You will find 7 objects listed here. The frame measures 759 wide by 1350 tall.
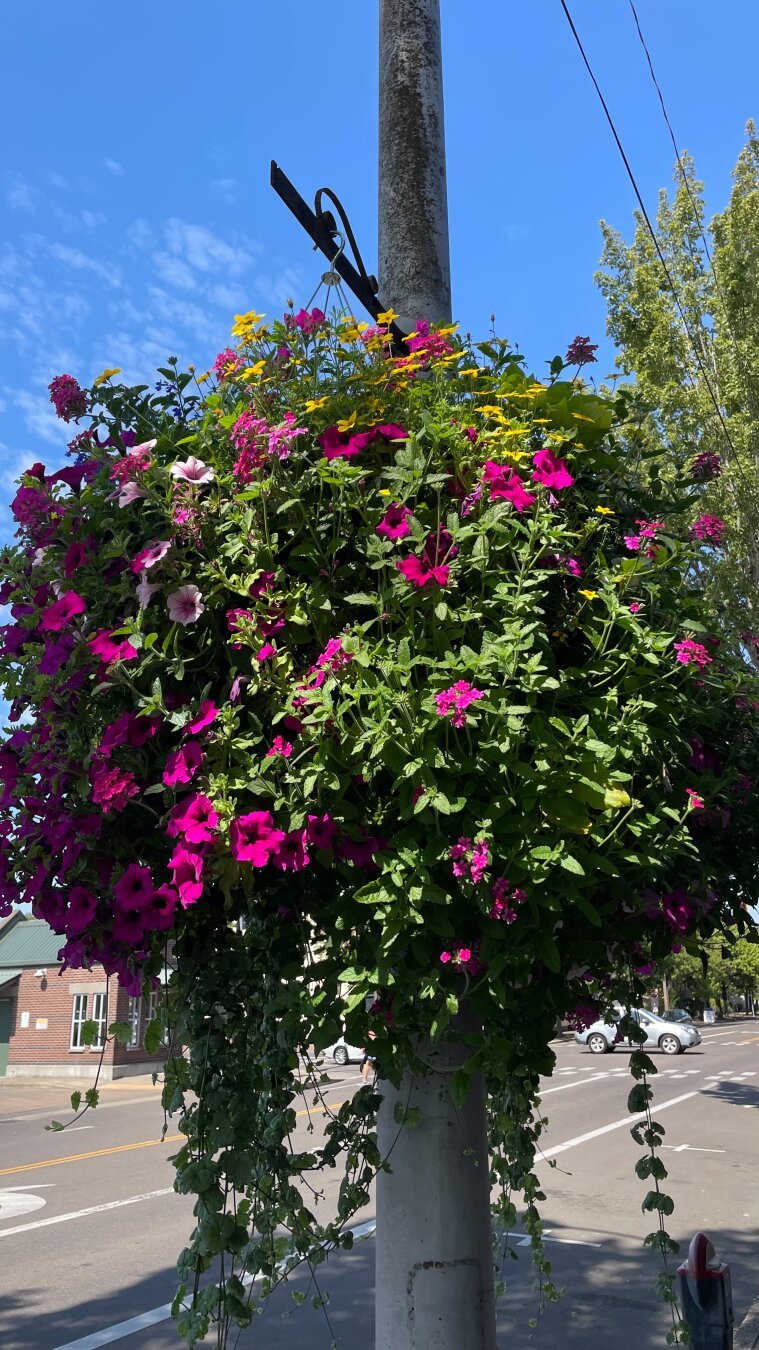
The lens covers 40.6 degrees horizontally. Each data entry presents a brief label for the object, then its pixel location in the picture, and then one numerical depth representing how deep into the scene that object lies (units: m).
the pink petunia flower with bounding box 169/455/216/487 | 1.83
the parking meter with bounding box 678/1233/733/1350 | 3.49
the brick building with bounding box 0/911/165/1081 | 29.78
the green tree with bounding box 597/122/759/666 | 14.33
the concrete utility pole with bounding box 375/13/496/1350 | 1.81
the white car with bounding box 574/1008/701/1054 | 30.20
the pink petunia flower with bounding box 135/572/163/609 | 1.76
